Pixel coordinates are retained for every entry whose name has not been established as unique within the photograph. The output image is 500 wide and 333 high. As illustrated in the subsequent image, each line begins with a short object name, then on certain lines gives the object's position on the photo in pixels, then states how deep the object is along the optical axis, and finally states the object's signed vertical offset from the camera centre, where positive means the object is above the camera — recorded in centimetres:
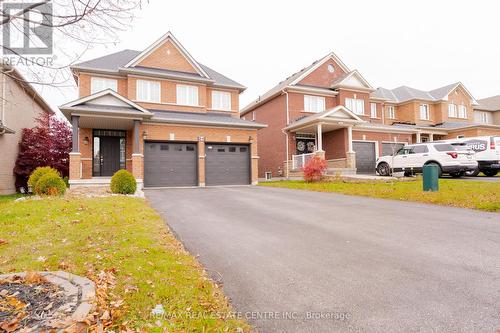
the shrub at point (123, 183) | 1193 -29
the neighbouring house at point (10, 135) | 1617 +268
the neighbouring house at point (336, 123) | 2114 +413
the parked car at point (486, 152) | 1504 +100
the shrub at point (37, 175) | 1121 +14
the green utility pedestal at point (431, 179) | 1039 -32
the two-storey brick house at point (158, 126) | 1509 +306
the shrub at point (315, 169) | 1684 +24
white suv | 1407 +64
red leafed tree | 1809 +194
